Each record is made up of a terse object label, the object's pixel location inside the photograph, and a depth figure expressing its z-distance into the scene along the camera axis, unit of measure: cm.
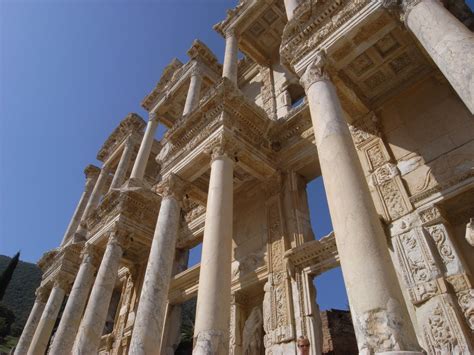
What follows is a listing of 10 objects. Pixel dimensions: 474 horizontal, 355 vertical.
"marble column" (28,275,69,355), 1455
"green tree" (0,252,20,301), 4124
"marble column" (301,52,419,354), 409
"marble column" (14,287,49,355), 1600
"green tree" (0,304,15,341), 3703
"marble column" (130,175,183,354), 783
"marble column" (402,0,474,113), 447
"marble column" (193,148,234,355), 643
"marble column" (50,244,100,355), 1177
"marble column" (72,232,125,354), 1043
